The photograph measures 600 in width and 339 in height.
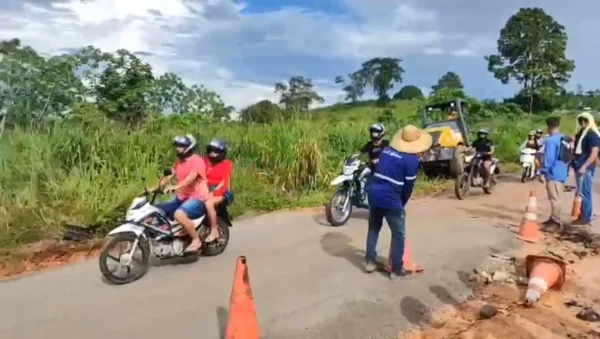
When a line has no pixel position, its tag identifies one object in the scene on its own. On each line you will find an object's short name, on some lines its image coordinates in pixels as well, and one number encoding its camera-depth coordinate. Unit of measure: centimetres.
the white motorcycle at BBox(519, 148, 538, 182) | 1800
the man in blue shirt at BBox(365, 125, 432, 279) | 698
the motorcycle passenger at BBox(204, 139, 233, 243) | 794
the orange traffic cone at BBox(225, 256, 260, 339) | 515
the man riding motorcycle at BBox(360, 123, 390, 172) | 1039
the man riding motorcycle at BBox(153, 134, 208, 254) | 750
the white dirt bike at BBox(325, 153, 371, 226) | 1030
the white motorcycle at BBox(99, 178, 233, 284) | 698
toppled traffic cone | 702
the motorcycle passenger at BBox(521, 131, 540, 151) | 1861
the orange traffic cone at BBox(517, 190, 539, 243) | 970
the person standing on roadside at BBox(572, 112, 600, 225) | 1006
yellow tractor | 1714
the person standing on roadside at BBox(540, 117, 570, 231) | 1028
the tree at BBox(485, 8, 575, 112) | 4666
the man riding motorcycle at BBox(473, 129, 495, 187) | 1481
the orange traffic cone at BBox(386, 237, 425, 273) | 743
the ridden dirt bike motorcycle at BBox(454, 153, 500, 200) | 1409
